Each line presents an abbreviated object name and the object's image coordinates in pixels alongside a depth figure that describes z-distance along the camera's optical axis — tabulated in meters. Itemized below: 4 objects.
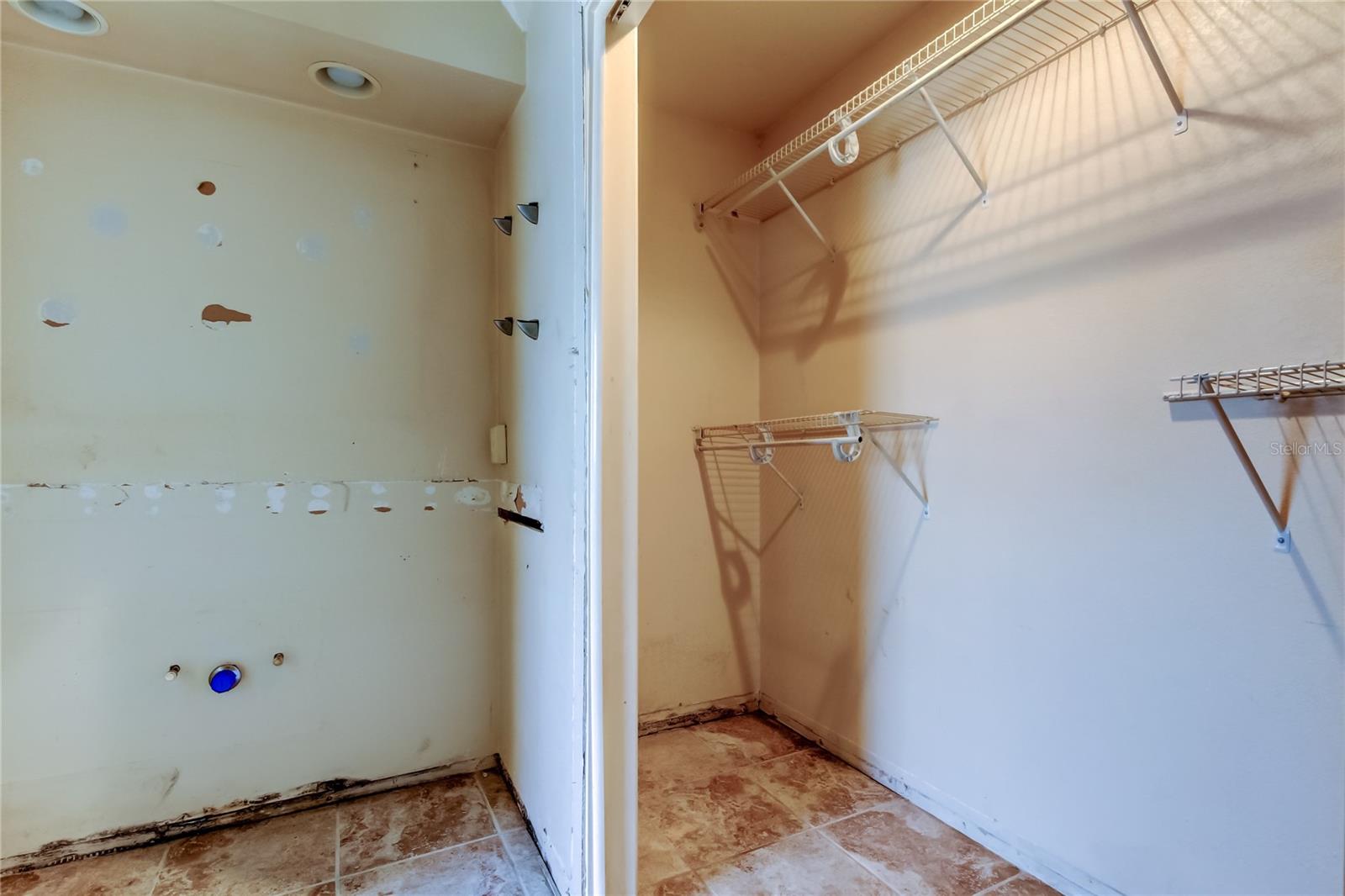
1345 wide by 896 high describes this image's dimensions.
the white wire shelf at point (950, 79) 1.33
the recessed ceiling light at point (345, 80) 1.58
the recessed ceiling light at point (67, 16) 1.38
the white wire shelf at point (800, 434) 1.67
